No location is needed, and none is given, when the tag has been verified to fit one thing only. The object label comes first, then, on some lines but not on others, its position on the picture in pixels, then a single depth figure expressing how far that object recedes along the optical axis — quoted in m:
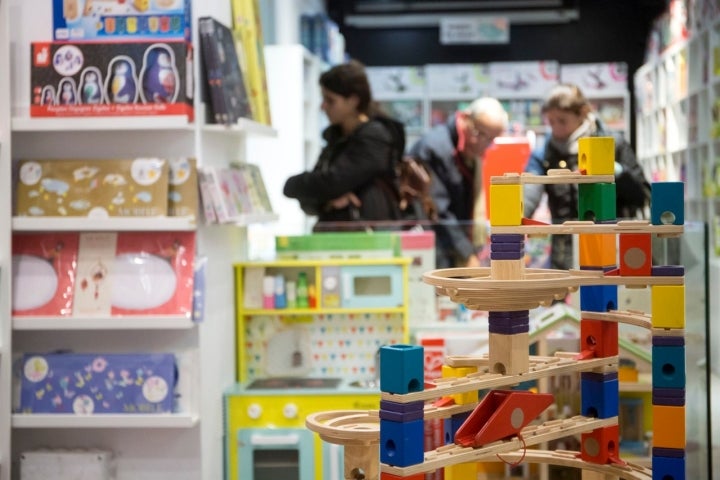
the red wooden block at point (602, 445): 2.92
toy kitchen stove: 4.07
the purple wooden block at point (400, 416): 2.24
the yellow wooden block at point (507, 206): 2.51
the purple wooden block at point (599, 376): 2.88
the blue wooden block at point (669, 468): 2.73
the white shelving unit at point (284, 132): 7.12
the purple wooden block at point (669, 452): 2.72
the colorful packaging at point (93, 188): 3.65
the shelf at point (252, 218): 3.83
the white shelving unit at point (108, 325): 3.63
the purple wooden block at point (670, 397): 2.74
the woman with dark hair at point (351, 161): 4.75
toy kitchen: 4.09
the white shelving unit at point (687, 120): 8.04
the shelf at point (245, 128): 3.80
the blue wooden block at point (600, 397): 2.88
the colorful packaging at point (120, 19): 3.65
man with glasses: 5.09
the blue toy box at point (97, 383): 3.67
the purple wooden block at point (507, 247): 2.52
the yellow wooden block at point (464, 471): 2.75
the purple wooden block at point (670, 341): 2.75
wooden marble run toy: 2.29
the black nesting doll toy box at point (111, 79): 3.62
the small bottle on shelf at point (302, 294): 4.32
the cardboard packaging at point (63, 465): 3.73
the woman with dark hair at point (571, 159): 4.66
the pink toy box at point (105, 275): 3.68
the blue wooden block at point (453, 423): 2.69
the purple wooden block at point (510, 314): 2.51
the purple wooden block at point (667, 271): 2.74
